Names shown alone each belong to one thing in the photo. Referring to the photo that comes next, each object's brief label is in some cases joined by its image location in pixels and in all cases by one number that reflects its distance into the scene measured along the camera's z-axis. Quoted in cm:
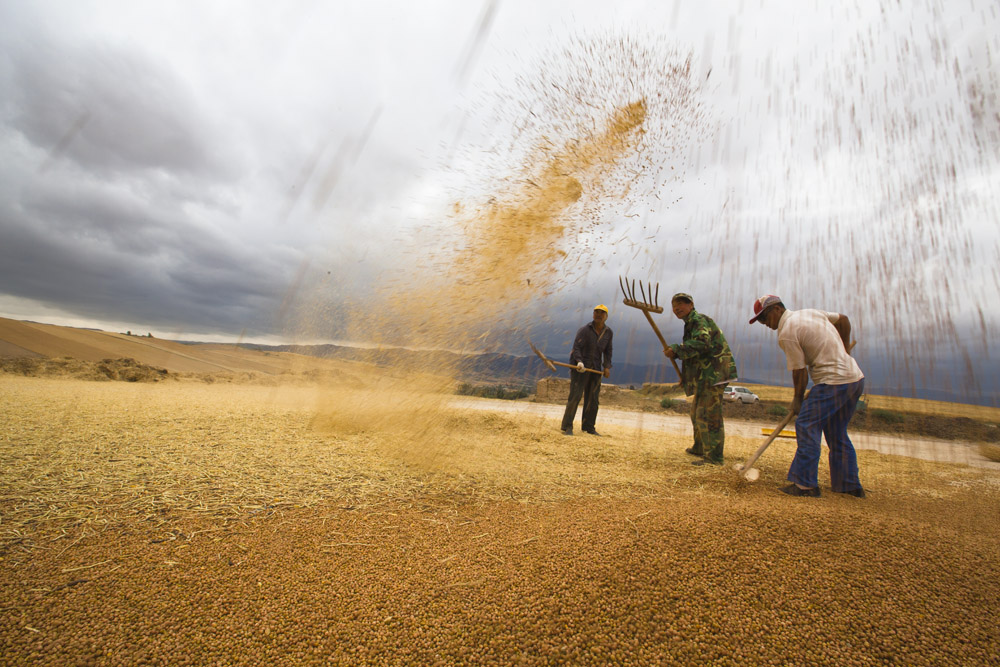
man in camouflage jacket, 448
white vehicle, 1757
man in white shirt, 324
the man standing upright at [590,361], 621
